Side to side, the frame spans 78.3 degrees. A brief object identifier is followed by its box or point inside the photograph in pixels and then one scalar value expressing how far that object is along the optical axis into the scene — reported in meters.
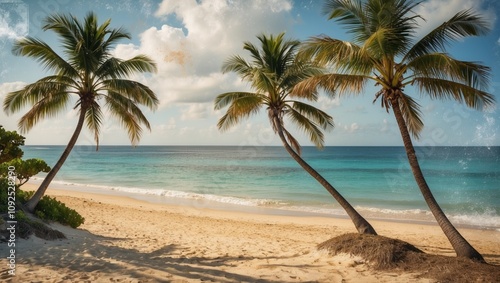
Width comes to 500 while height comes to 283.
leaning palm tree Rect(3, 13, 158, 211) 9.45
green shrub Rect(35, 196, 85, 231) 9.00
